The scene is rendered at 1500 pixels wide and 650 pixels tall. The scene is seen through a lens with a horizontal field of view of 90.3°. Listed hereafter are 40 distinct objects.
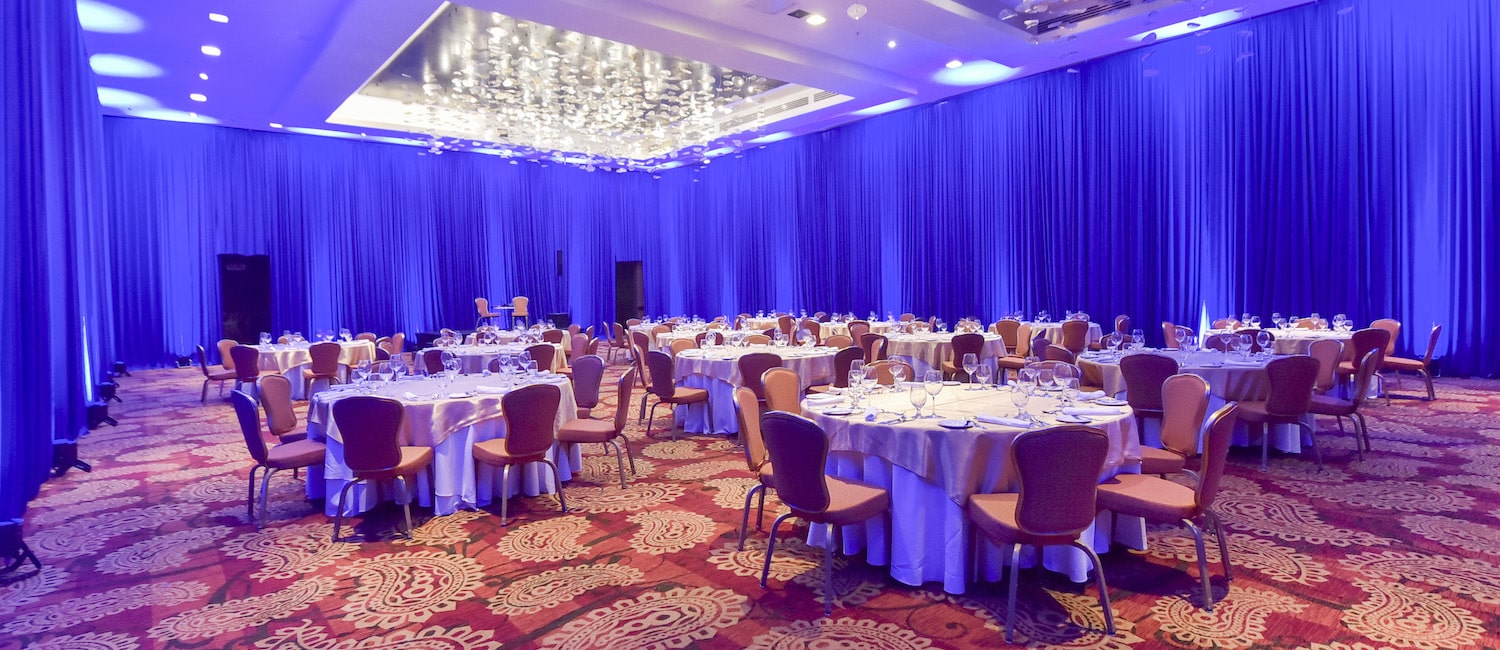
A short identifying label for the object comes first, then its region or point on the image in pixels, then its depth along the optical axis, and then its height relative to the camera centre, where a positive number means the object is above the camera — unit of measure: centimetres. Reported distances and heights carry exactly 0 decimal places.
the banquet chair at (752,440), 409 -71
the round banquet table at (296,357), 1009 -48
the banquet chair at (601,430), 546 -83
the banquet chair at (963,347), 856 -45
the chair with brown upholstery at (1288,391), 517 -64
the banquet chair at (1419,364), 795 -72
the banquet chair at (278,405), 526 -59
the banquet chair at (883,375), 564 -49
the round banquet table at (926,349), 948 -52
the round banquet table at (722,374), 754 -63
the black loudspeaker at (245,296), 1480 +57
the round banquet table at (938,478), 346 -83
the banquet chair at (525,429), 465 -71
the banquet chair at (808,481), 320 -76
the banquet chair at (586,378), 668 -55
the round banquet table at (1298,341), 807 -44
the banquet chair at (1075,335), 965 -38
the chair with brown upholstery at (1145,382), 548 -58
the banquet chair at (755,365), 691 -49
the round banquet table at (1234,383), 584 -63
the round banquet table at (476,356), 884 -44
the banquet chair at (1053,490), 289 -73
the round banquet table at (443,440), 491 -80
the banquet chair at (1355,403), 566 -80
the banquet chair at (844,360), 709 -47
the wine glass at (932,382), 411 -41
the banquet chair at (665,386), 717 -69
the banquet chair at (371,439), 429 -69
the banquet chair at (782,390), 503 -54
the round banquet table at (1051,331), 1059 -35
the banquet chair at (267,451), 466 -85
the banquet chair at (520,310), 1814 +20
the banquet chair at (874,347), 793 -40
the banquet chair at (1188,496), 316 -88
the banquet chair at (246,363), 947 -50
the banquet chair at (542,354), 848 -42
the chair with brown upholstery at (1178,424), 409 -68
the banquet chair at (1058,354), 667 -43
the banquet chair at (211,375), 1010 -69
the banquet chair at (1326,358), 671 -52
